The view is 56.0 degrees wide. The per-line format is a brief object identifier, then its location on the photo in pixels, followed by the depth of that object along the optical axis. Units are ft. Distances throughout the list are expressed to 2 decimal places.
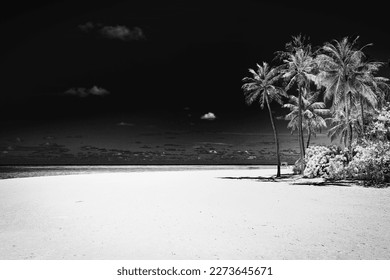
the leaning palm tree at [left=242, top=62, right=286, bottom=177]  111.96
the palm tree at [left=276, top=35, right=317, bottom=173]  99.44
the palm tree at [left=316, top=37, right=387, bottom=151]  83.66
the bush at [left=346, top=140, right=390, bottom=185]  73.26
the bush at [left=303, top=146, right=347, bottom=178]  86.06
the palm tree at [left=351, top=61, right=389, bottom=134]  80.38
